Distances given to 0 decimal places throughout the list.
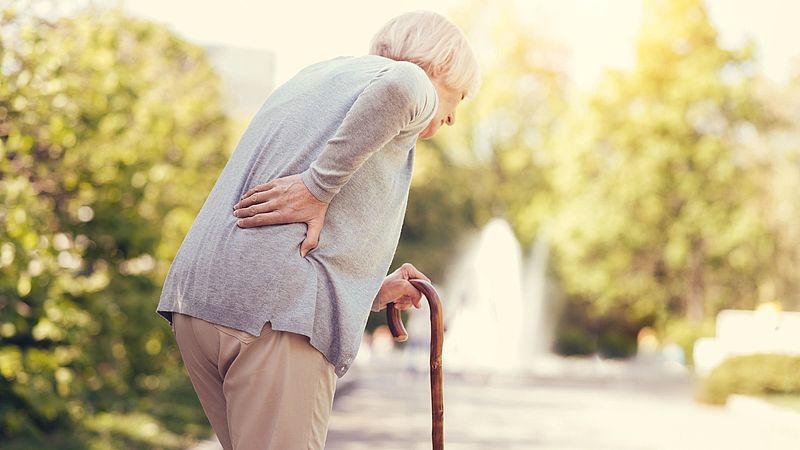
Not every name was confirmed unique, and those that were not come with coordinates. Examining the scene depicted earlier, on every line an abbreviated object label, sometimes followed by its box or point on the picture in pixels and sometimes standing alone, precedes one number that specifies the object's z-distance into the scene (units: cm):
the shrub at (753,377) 1847
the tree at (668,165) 3003
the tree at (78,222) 591
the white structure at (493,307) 2789
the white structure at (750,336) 2077
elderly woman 197
